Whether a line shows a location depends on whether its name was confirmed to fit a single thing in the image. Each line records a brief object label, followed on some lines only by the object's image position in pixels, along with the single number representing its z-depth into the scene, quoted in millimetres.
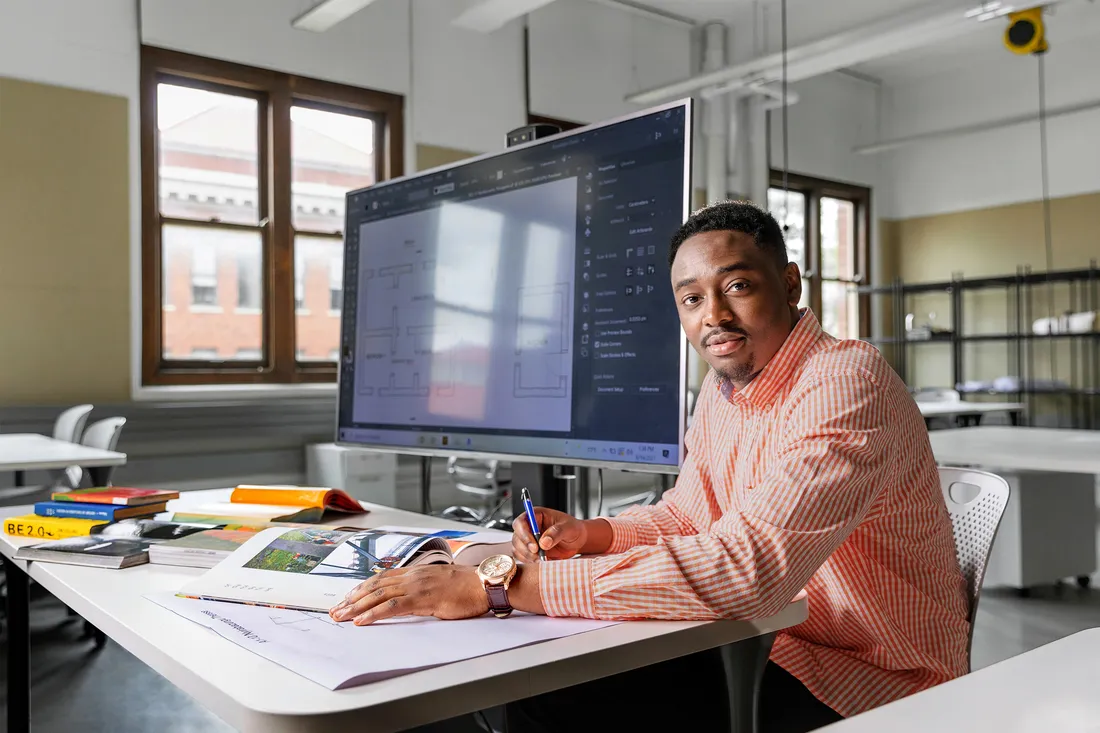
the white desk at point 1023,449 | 3156
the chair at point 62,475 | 3797
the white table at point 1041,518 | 4004
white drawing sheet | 778
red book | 1574
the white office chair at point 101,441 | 3176
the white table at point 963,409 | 6297
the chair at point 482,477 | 4703
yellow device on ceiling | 6477
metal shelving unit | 7762
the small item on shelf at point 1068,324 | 7238
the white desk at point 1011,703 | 541
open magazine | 1024
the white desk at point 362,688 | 701
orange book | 1686
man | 968
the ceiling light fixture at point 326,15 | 5102
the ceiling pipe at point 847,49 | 5668
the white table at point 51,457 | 2981
